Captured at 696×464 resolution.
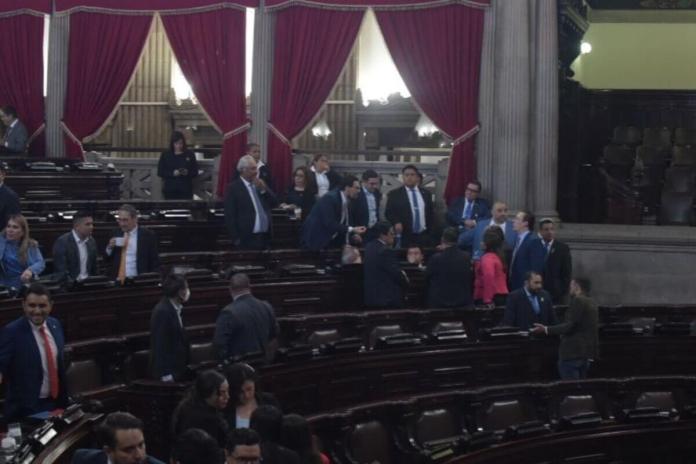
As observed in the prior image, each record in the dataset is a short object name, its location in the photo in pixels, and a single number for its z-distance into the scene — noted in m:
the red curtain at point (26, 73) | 17.42
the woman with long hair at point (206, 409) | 6.88
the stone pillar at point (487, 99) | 15.52
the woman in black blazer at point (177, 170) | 15.42
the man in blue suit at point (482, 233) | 12.99
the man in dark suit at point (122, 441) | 5.72
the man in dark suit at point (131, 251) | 11.14
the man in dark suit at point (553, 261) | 12.57
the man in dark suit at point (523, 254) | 12.57
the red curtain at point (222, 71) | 16.56
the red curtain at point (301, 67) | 16.12
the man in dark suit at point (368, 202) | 13.62
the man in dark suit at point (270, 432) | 6.29
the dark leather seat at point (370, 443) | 8.19
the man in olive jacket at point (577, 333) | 10.46
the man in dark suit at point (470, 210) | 14.10
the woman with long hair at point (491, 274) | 12.05
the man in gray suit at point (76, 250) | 10.81
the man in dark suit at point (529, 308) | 11.01
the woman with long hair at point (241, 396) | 7.22
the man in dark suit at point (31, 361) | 7.75
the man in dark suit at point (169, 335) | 8.48
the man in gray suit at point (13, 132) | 16.31
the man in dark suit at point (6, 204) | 11.60
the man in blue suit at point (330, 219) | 13.02
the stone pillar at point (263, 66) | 16.41
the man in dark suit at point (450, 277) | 11.55
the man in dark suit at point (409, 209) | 13.94
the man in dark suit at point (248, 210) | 12.55
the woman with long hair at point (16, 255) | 10.23
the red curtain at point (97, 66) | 17.05
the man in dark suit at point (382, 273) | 11.73
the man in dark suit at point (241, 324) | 8.69
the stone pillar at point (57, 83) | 17.30
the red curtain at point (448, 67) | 15.57
